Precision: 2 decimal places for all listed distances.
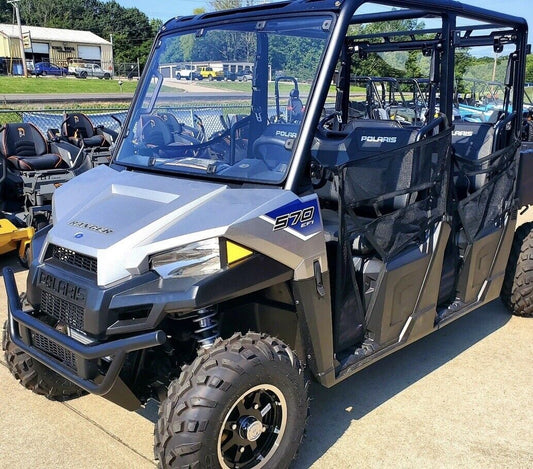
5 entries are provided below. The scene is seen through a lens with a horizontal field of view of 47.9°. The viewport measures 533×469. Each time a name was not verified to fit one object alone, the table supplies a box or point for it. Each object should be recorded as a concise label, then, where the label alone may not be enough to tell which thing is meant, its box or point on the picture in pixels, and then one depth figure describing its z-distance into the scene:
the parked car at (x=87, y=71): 57.79
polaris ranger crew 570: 2.48
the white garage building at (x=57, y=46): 66.44
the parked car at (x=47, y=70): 55.78
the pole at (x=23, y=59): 48.78
